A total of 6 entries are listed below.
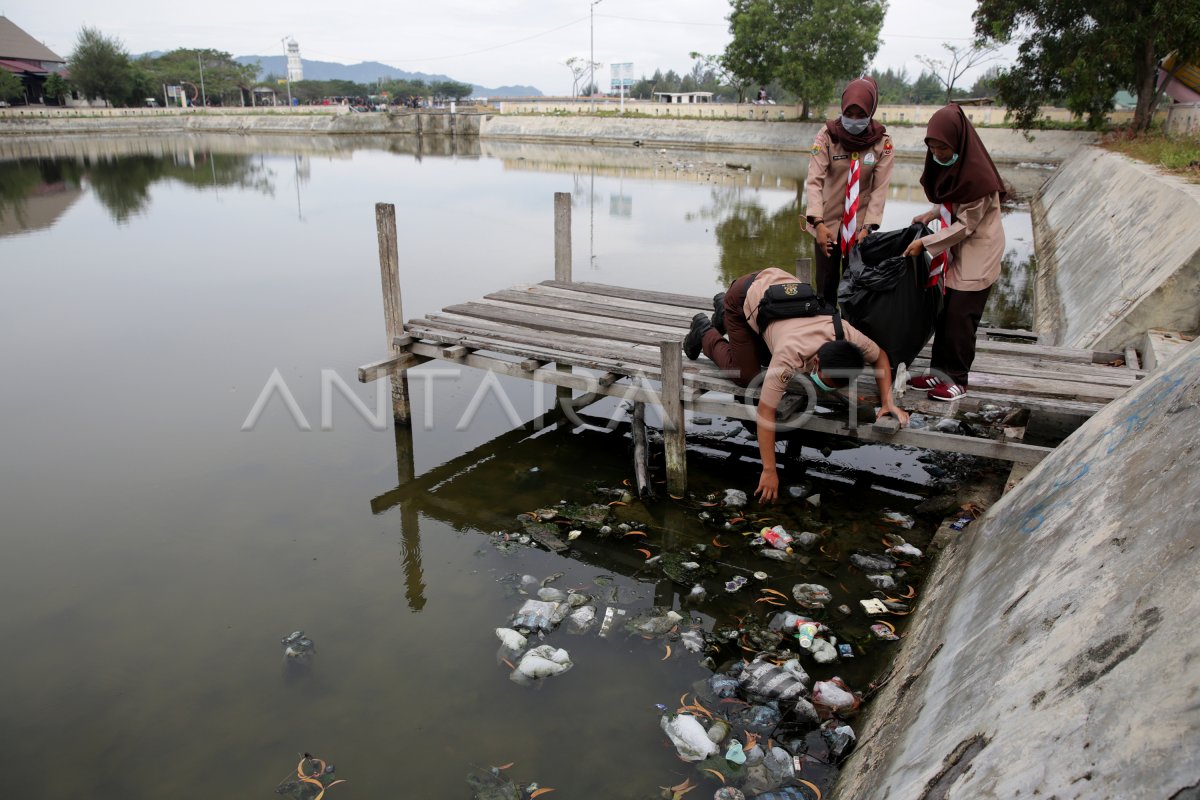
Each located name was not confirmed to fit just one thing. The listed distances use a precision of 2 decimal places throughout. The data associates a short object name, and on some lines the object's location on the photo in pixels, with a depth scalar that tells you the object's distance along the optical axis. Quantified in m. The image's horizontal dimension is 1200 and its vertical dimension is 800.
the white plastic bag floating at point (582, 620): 4.63
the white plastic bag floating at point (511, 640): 4.48
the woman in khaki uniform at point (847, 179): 5.29
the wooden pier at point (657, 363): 5.17
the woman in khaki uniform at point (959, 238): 4.64
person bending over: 4.95
